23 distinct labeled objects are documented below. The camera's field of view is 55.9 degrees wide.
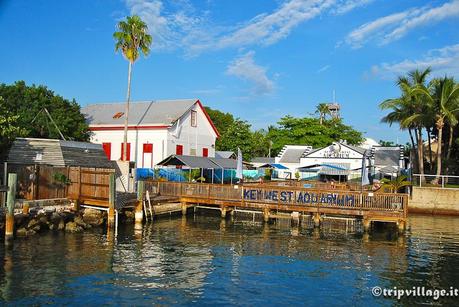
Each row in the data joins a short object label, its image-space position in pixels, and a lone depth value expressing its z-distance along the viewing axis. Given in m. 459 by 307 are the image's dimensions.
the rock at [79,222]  23.79
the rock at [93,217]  25.02
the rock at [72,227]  22.95
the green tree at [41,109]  39.68
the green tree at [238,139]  64.50
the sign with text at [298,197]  25.64
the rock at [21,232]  20.67
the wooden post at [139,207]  26.44
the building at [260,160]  65.00
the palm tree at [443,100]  40.19
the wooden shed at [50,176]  24.11
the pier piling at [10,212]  19.17
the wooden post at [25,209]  21.43
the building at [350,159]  48.00
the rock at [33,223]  21.46
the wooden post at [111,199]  23.34
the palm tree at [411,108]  42.28
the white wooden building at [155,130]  41.41
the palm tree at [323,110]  93.00
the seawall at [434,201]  35.88
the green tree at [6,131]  26.52
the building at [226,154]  56.51
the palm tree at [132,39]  37.22
